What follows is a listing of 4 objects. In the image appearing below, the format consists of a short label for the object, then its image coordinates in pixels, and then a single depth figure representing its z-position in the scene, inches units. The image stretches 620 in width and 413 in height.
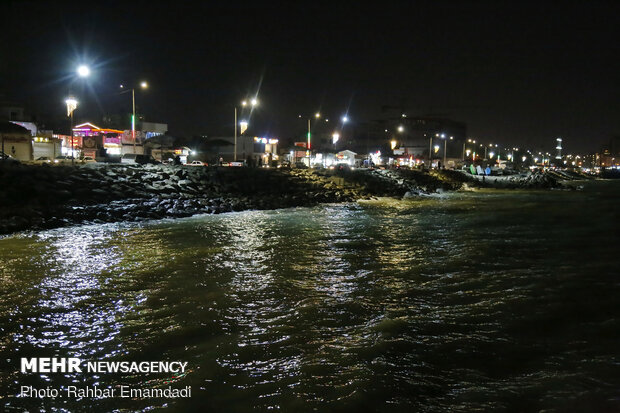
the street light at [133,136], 1783.2
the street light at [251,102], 1799.7
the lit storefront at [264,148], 2642.7
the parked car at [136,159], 1620.3
